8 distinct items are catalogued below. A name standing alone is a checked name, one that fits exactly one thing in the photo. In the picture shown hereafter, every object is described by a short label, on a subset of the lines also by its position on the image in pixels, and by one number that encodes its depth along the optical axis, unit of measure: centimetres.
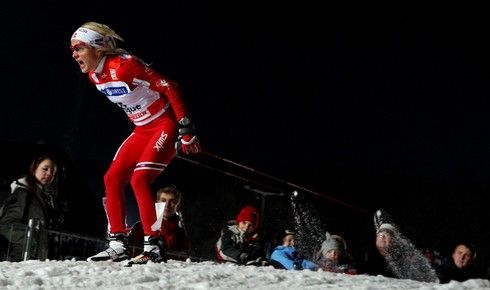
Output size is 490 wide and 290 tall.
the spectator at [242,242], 1552
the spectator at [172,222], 1475
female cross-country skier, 1237
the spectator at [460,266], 1655
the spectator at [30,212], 1313
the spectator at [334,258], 1603
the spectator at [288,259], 1645
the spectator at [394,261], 1601
